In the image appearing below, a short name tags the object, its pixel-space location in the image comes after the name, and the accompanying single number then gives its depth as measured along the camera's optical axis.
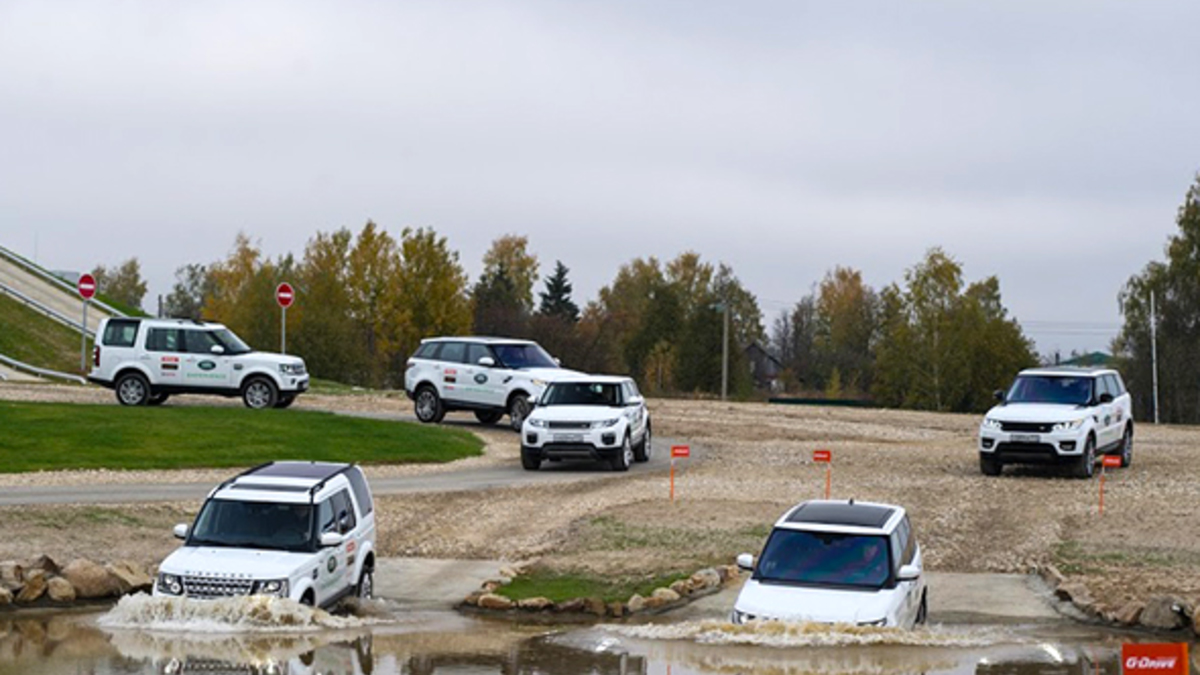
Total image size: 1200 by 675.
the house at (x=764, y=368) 136.88
